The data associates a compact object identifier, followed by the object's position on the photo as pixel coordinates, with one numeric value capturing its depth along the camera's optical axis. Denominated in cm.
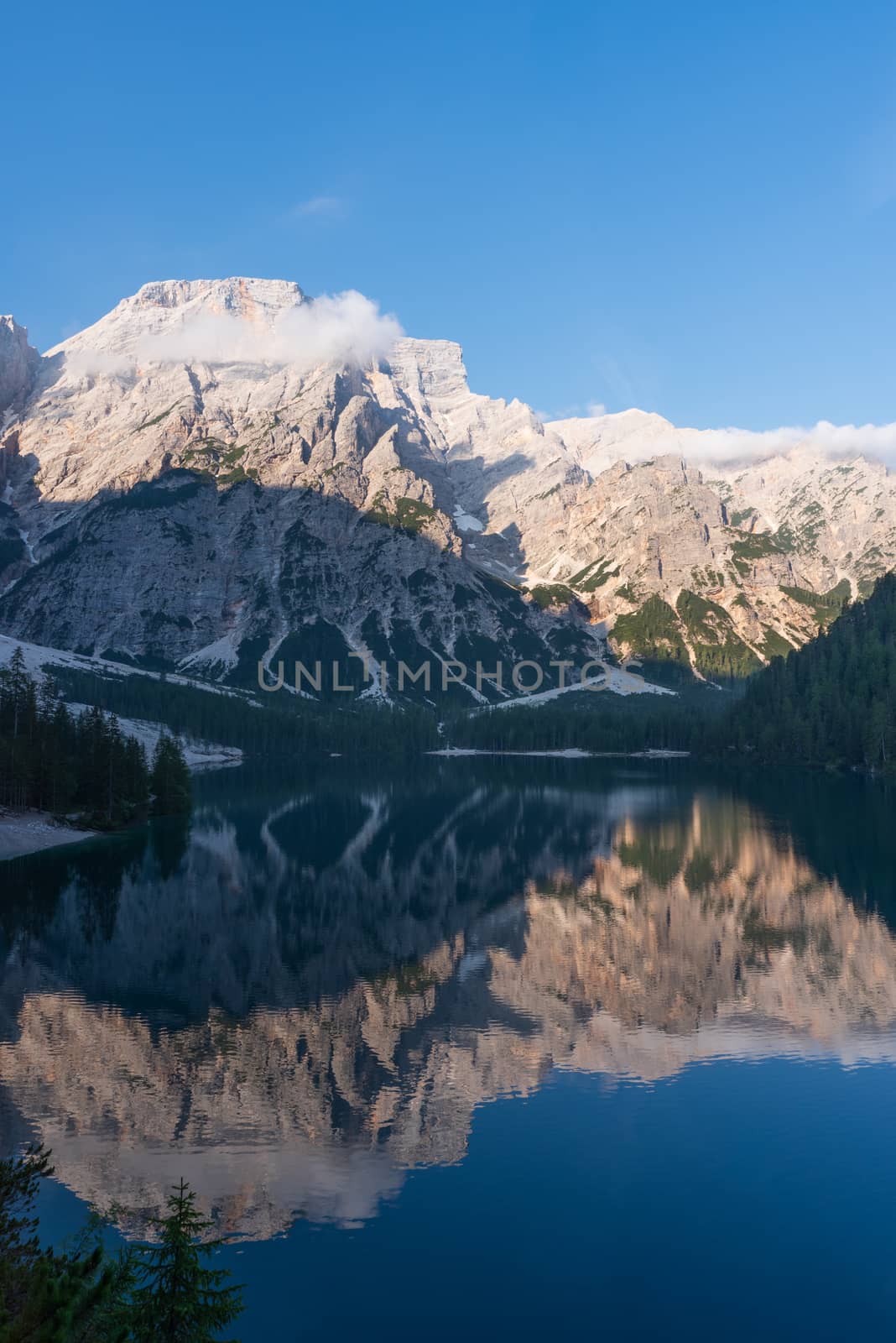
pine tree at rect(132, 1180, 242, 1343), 1762
